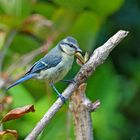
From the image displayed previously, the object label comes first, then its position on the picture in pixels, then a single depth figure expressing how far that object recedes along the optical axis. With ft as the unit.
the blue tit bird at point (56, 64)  13.29
